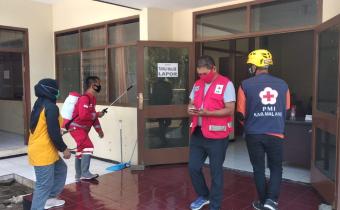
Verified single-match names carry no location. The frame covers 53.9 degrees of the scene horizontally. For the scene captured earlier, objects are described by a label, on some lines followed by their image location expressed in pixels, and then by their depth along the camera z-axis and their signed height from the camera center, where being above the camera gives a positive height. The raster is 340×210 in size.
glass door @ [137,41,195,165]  4.76 -0.26
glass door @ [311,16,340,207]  3.12 -0.31
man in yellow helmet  2.94 -0.32
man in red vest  2.91 -0.34
